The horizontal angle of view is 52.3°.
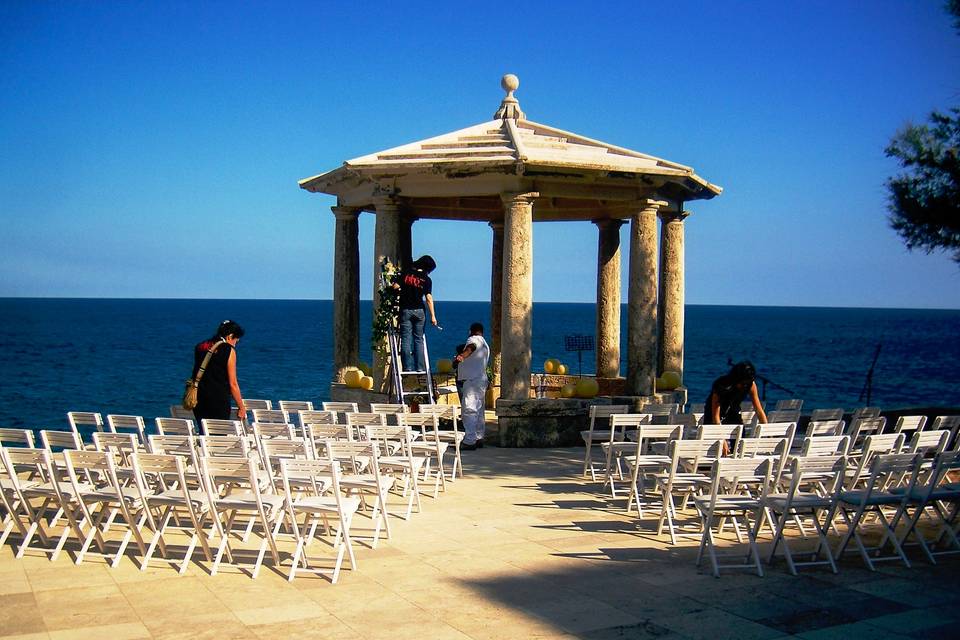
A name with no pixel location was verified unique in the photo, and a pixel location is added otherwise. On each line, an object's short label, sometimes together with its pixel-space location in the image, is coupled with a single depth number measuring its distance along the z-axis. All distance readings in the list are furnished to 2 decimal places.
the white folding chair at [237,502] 6.86
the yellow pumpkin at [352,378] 16.20
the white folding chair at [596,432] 11.29
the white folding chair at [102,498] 7.11
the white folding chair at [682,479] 8.09
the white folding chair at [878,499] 7.22
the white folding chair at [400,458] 9.15
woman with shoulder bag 10.19
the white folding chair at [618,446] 10.19
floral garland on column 14.15
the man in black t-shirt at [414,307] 14.02
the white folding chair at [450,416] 11.21
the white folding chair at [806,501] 7.14
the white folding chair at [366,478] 7.82
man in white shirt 13.44
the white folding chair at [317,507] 6.86
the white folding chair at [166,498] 6.98
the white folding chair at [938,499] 7.52
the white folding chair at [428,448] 10.27
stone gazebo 13.98
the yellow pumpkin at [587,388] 14.90
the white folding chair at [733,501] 7.13
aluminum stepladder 13.69
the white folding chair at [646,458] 9.13
